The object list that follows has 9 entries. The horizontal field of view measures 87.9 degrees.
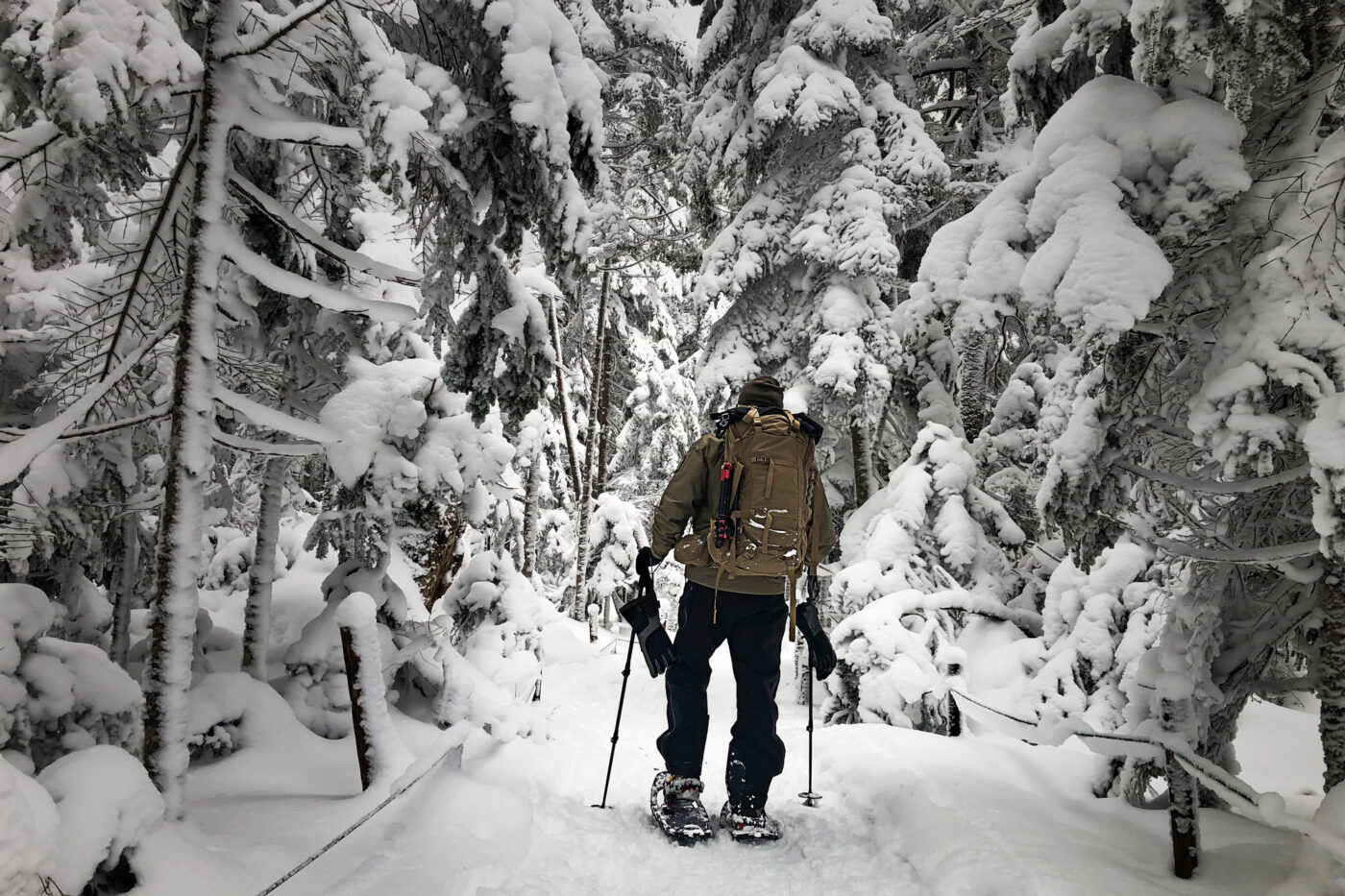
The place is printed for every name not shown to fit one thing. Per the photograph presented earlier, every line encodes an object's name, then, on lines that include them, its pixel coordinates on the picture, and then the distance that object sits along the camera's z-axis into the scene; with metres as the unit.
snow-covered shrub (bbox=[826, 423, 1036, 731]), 7.05
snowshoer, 4.39
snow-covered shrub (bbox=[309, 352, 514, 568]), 4.41
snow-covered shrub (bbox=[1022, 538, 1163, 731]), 5.58
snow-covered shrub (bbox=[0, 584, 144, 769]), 2.75
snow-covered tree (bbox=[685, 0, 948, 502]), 9.43
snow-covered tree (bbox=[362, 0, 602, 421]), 3.51
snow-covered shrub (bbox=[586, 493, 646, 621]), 15.91
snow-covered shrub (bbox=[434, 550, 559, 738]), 6.58
